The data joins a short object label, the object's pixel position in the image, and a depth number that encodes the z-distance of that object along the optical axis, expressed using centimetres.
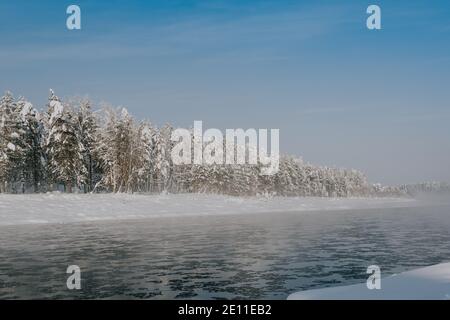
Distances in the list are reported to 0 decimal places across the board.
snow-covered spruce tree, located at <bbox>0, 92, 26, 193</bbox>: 7288
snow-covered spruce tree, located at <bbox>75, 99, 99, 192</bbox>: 8131
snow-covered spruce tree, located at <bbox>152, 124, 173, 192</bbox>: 10444
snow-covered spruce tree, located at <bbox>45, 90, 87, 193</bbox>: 7406
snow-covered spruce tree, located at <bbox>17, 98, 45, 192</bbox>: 7875
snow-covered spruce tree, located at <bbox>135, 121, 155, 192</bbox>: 8912
